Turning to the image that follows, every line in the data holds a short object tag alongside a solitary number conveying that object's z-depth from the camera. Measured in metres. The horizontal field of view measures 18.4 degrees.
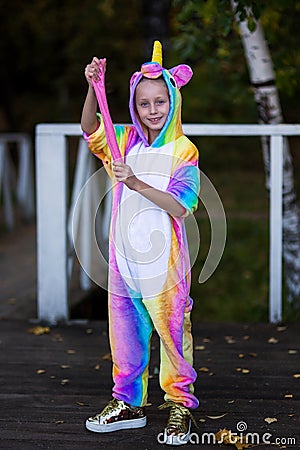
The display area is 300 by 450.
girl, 3.48
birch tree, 5.95
